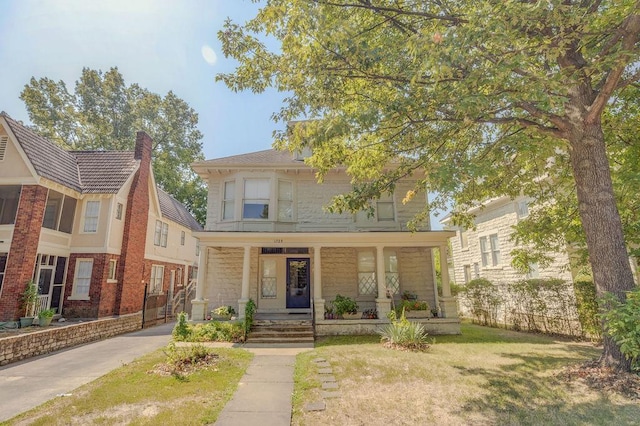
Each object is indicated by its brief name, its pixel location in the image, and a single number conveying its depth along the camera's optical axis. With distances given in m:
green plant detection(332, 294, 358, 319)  11.71
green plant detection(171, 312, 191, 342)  10.02
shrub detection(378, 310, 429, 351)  9.18
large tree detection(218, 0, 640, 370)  5.43
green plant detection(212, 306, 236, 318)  11.62
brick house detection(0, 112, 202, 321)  12.23
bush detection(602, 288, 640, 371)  5.05
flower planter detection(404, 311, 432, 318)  11.88
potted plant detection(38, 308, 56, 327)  11.59
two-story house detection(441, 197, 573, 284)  14.55
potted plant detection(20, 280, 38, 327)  11.48
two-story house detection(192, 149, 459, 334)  13.22
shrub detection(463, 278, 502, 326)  13.85
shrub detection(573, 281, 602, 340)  9.72
